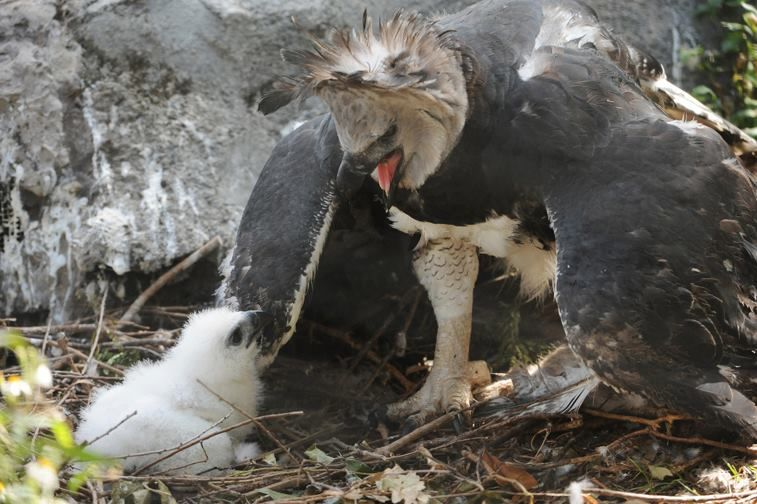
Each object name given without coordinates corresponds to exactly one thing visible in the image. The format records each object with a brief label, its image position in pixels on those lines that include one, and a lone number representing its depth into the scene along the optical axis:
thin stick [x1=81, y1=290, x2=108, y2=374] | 8.10
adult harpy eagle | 5.91
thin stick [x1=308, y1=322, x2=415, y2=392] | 8.79
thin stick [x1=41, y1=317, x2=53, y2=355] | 8.26
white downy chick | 6.76
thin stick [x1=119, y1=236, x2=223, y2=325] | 8.97
